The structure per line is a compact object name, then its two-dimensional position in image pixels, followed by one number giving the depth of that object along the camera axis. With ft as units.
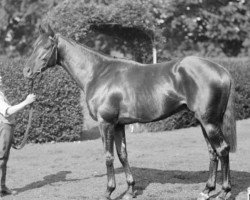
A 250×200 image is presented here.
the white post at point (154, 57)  46.80
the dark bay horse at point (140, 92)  20.99
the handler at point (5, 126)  22.59
